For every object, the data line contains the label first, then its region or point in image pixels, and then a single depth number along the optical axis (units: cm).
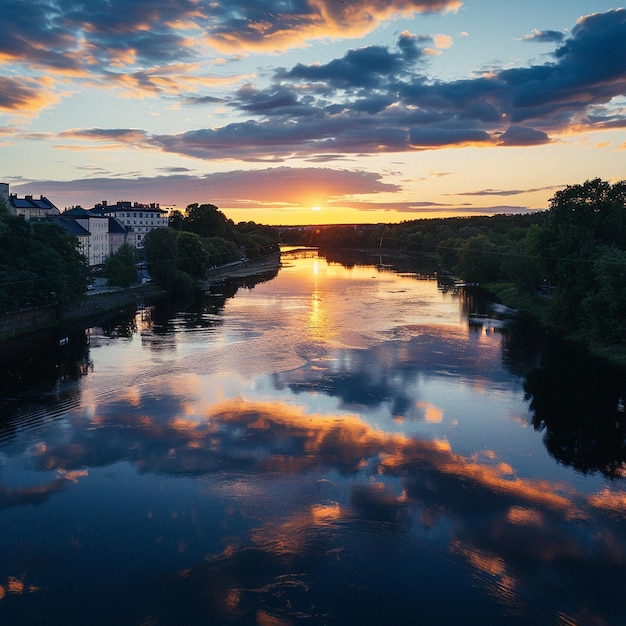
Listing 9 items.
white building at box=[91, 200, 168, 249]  16162
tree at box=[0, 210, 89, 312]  5175
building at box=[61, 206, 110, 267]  10982
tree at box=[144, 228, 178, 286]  8781
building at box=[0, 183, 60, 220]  10950
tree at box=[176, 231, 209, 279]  9838
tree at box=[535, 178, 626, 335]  5324
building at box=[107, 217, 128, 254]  12688
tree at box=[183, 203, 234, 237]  15712
